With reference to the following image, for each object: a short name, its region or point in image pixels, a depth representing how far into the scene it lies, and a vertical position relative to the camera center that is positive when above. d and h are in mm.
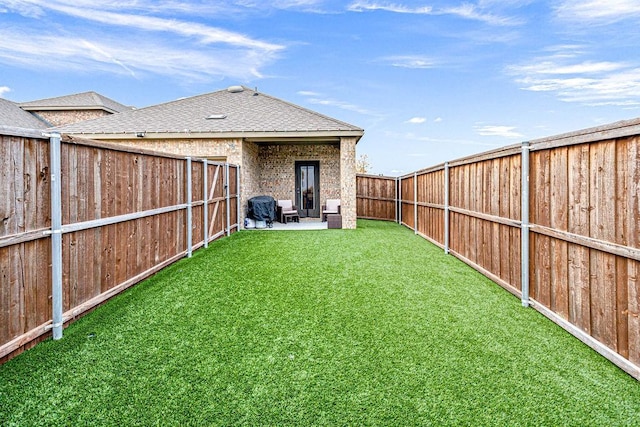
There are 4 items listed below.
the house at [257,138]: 11922 +2340
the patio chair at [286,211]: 13881 -212
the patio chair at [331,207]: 13804 -84
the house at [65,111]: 20531 +5624
